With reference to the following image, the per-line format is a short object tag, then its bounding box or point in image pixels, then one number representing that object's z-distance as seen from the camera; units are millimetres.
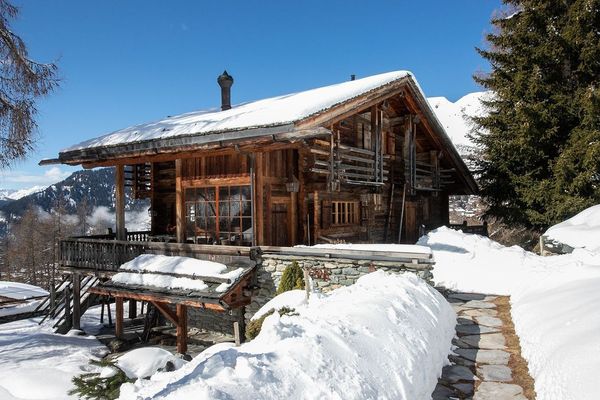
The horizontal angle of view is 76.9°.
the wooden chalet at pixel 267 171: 10008
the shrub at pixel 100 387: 5924
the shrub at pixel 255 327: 7867
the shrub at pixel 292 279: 9156
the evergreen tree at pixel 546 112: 13523
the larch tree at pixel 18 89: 9398
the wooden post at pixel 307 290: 7364
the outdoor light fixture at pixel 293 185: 11453
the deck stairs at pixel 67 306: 13672
